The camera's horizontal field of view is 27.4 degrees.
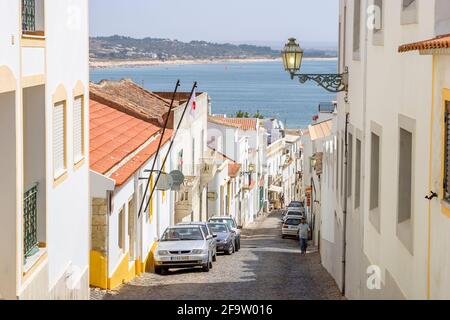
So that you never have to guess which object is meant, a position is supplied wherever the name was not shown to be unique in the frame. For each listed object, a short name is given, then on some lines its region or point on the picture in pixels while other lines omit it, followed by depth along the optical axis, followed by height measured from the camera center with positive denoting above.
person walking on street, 30.70 -5.67
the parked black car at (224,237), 29.89 -5.68
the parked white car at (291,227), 44.53 -7.89
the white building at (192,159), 32.81 -3.88
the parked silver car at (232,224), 32.41 -6.27
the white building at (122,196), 19.22 -3.08
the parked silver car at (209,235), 25.15 -4.71
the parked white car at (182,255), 23.28 -4.81
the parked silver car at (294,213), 48.37 -8.28
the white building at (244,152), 58.38 -6.40
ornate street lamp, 17.91 +0.04
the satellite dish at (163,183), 25.12 -3.24
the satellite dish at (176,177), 26.06 -3.19
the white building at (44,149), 10.37 -1.18
